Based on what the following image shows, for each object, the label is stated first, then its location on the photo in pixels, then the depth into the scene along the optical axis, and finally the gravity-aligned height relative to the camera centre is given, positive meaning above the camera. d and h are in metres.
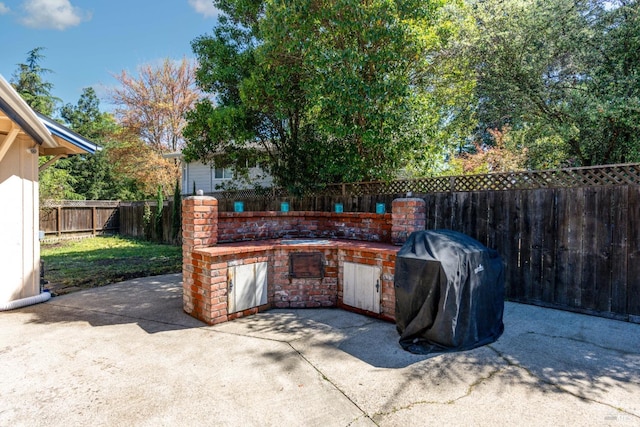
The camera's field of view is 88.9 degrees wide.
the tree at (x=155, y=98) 19.70 +6.59
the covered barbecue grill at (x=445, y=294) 3.37 -0.94
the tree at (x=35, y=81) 21.05 +8.13
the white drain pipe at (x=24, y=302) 4.77 -1.47
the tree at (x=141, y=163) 19.50 +2.58
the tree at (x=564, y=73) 6.51 +3.17
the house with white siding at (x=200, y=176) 15.57 +1.44
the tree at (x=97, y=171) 22.84 +2.51
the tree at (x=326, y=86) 5.84 +2.55
